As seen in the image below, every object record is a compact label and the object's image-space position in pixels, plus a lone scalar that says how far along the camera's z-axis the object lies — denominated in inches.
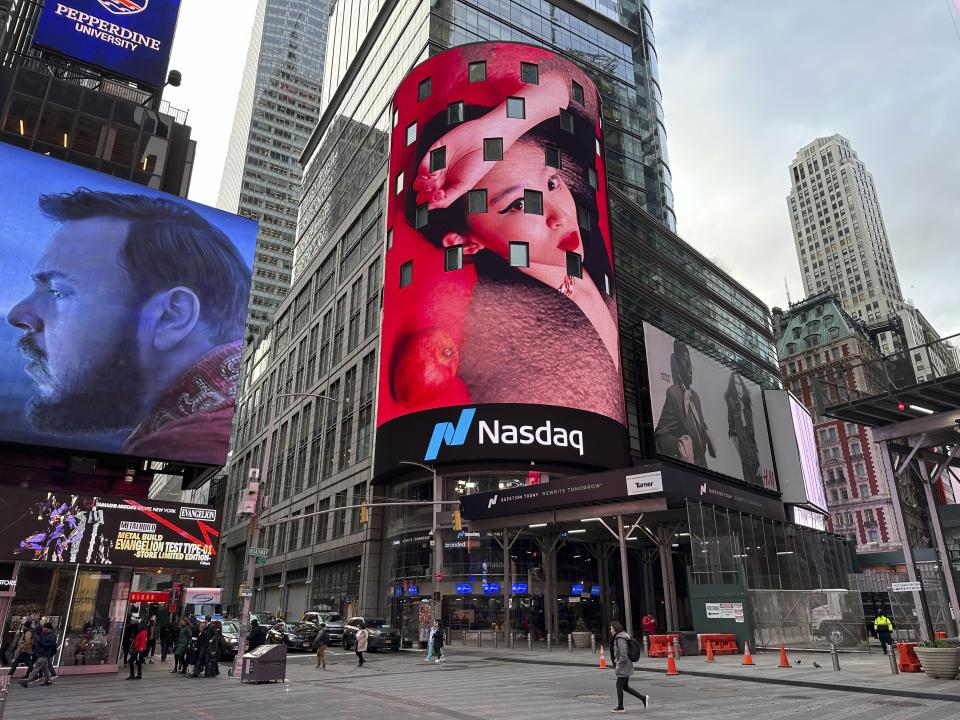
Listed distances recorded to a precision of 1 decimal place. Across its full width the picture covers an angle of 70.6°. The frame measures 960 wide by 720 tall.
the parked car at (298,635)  1547.7
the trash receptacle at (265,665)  856.3
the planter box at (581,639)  1462.8
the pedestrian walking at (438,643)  1216.8
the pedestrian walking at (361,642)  1122.4
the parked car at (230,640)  1233.4
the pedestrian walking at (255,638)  1002.1
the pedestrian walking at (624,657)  583.8
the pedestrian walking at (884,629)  1115.3
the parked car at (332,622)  1652.3
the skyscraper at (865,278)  7436.0
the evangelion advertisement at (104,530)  1021.2
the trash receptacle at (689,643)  1211.1
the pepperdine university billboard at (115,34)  1785.2
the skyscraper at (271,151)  6156.5
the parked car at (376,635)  1514.5
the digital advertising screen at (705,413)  2148.1
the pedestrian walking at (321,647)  1081.4
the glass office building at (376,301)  2214.6
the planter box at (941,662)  721.6
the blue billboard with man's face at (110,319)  1344.7
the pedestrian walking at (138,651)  938.1
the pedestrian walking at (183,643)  1001.5
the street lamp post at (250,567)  945.5
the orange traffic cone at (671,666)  909.2
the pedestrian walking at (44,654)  842.8
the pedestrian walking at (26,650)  866.1
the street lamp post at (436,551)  1509.6
